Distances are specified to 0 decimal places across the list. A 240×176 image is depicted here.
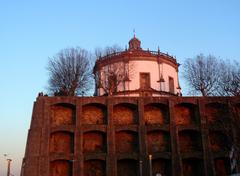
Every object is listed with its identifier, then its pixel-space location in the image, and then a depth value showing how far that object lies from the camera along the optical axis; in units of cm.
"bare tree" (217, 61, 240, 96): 3497
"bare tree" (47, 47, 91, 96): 3903
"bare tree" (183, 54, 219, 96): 4012
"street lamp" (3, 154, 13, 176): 2651
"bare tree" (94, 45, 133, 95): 4066
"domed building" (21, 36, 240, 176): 3300
